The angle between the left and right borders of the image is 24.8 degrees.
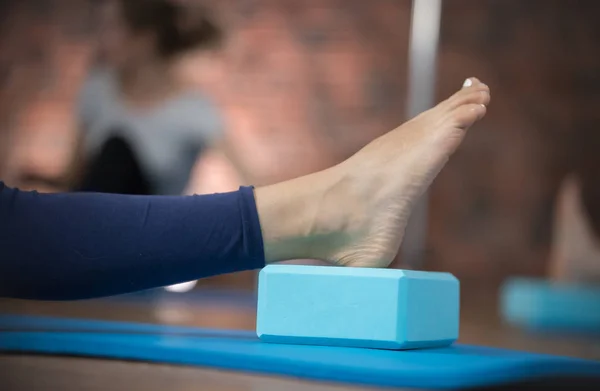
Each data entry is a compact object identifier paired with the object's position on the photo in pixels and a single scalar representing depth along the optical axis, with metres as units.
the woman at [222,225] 1.20
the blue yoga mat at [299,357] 1.07
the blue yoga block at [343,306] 1.19
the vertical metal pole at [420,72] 3.33
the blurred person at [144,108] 2.65
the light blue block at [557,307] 1.89
